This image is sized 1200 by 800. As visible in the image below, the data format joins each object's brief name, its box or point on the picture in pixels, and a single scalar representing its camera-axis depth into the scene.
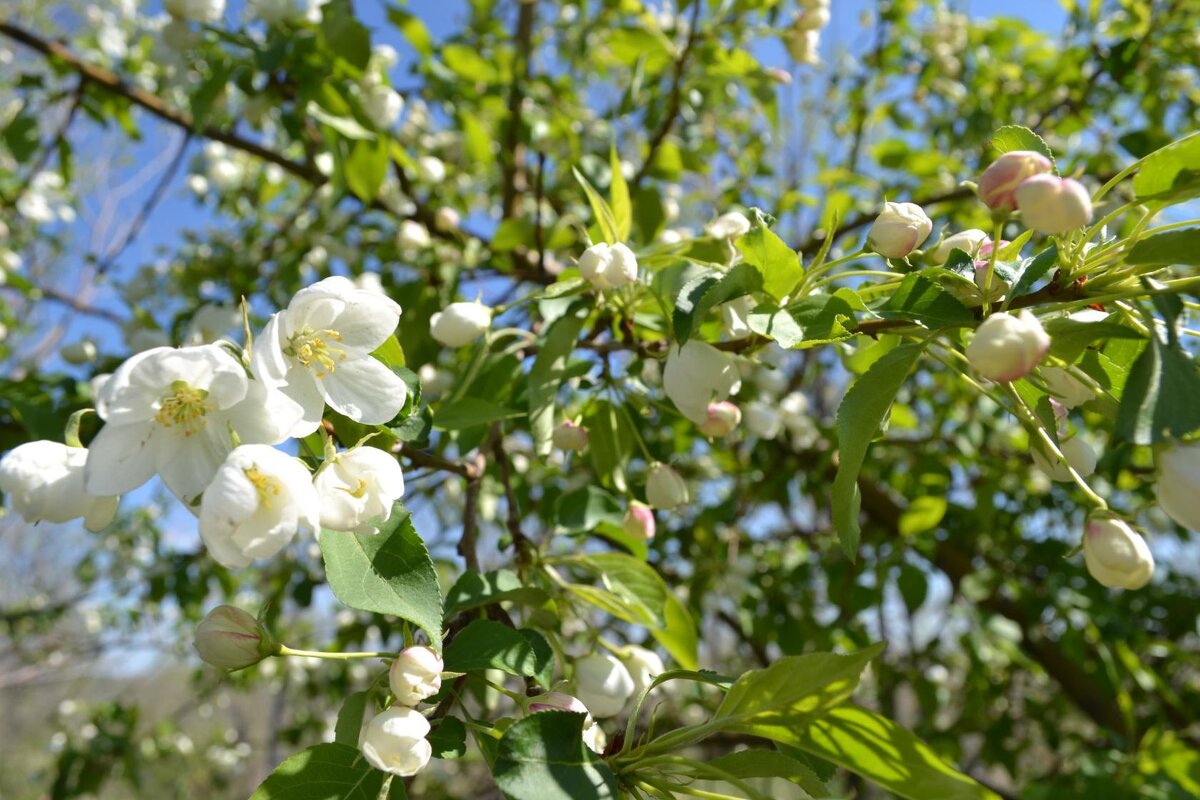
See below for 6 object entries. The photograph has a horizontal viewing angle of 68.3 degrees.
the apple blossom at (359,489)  0.20
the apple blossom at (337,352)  0.22
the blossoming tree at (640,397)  0.20
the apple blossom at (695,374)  0.27
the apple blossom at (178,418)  0.19
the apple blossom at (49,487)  0.21
